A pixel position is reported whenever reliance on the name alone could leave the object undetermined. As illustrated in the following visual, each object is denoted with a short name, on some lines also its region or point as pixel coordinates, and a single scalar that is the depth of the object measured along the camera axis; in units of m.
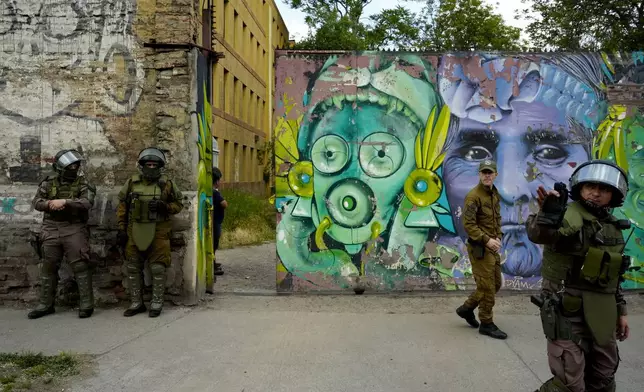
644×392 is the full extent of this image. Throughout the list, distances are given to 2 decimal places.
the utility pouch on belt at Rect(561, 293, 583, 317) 3.36
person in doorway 8.74
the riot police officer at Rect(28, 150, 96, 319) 6.16
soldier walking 5.46
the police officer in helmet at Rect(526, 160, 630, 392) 3.29
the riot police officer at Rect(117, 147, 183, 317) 6.15
